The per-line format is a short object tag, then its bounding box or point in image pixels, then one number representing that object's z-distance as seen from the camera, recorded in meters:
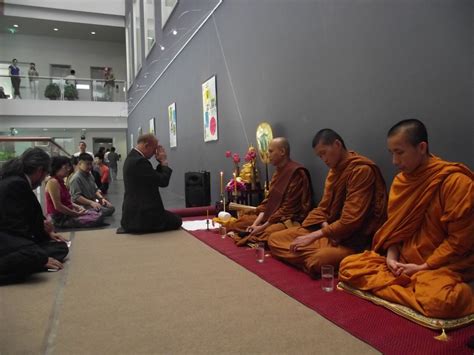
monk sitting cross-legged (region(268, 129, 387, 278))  2.89
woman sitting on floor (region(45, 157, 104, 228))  4.82
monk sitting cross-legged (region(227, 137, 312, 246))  3.87
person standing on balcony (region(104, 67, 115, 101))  17.35
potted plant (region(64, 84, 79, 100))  16.28
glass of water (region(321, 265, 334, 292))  2.55
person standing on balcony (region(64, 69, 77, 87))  16.15
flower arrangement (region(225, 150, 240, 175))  5.51
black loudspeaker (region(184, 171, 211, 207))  6.82
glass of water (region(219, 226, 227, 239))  4.44
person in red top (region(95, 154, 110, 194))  10.10
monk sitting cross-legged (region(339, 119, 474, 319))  2.05
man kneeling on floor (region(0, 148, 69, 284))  2.82
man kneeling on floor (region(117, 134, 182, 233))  4.84
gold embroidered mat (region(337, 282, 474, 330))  1.94
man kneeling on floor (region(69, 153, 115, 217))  5.98
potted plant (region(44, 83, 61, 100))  15.77
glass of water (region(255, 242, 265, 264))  3.35
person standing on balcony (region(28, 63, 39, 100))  14.59
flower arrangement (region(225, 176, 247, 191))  5.18
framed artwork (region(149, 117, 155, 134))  12.62
